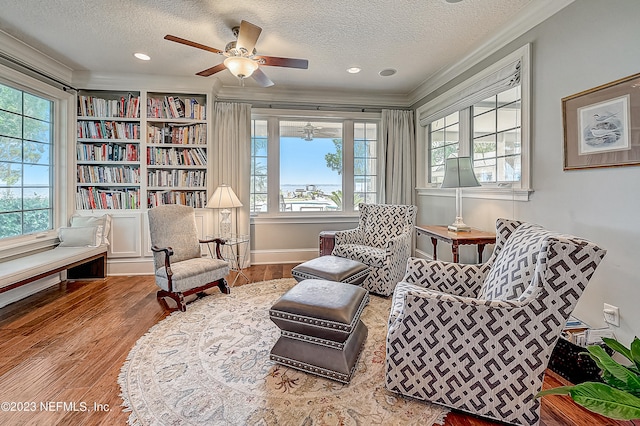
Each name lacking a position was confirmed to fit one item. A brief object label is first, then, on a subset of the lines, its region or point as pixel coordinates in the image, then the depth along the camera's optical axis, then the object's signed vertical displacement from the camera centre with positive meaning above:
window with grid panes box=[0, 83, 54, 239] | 3.23 +0.54
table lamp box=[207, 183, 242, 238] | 3.84 +0.09
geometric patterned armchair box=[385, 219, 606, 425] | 1.35 -0.60
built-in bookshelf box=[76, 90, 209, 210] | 4.09 +0.83
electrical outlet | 1.93 -0.66
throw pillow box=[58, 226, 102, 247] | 3.76 -0.33
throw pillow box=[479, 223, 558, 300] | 1.49 -0.28
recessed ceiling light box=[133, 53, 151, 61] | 3.44 +1.75
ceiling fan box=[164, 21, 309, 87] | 2.53 +1.36
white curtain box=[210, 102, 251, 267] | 4.43 +0.85
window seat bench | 2.73 -0.56
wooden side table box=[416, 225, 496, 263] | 2.79 -0.25
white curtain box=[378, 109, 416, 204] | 4.75 +0.85
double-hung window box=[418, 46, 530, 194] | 2.69 +0.95
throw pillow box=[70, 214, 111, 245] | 3.90 -0.16
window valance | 2.77 +1.28
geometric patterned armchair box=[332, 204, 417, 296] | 3.24 -0.38
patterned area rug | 1.55 -1.03
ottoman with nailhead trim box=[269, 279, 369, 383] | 1.79 -0.73
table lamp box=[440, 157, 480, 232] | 3.00 +0.33
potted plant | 0.79 -0.50
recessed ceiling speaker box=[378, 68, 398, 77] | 3.86 +1.78
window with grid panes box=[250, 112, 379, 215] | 4.74 +0.75
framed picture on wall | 1.84 +0.56
